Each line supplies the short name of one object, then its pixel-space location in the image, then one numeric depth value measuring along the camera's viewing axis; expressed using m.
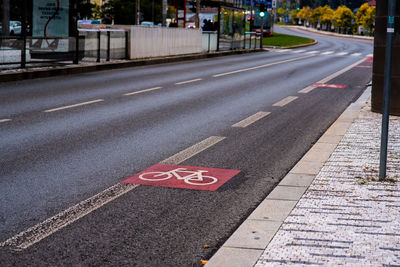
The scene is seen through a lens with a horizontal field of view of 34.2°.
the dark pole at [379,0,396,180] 6.43
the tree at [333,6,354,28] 126.31
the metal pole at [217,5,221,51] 37.72
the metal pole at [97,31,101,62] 23.73
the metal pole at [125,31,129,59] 26.50
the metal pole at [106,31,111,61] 24.90
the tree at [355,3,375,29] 109.81
